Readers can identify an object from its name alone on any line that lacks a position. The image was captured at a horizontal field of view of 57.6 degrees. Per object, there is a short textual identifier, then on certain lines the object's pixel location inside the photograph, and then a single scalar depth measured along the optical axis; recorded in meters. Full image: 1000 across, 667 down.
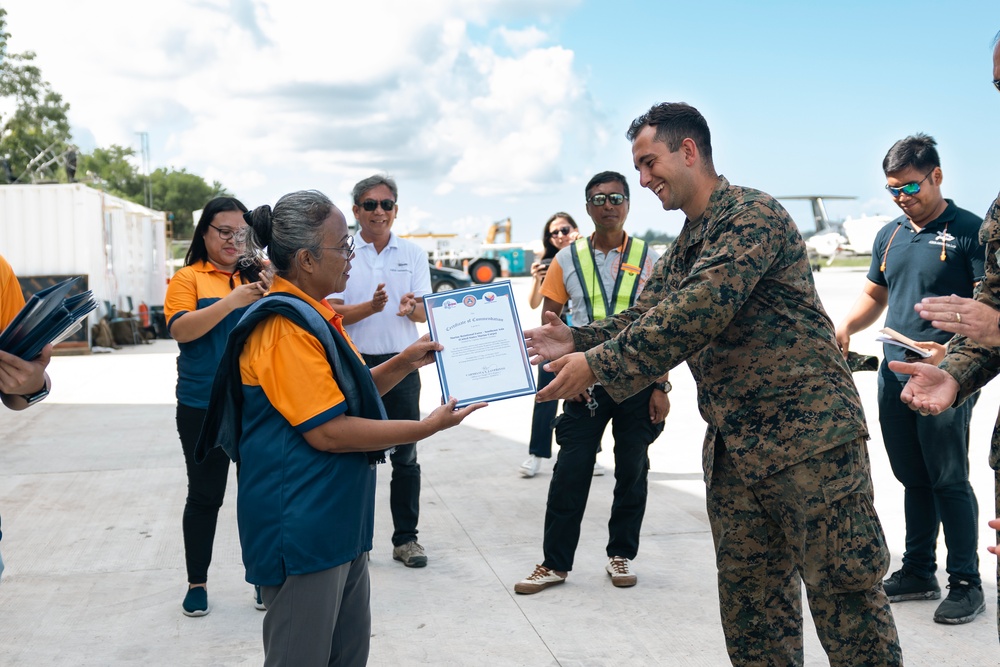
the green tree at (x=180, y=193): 92.62
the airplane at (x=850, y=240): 58.78
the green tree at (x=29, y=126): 45.62
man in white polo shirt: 5.15
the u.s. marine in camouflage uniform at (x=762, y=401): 2.80
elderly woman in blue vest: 2.41
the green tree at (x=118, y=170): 87.75
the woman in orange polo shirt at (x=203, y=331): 4.22
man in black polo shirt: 4.22
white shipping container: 16.19
